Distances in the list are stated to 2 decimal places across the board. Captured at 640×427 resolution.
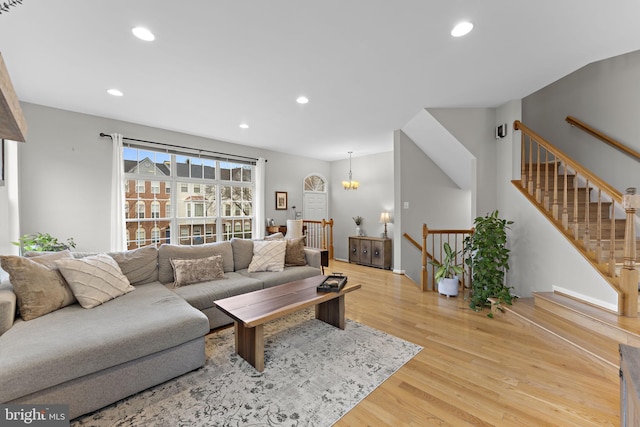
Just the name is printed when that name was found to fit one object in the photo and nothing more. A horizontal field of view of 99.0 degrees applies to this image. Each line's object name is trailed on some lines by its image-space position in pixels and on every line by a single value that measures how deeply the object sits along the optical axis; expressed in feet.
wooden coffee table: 6.66
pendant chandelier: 20.71
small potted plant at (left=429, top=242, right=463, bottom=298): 11.80
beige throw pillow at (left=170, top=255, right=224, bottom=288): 9.43
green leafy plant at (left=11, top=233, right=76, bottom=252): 9.97
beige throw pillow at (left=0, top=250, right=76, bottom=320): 6.36
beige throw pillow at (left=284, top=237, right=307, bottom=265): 12.30
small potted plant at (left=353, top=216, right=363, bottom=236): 21.39
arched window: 22.56
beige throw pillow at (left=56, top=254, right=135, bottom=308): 7.11
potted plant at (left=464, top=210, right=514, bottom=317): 10.47
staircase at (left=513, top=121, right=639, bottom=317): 7.64
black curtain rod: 13.18
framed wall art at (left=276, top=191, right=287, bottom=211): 20.51
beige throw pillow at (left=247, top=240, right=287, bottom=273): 11.32
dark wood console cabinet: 18.30
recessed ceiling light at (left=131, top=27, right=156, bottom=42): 6.96
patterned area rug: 5.31
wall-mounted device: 12.22
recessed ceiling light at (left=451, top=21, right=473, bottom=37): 6.88
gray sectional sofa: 4.81
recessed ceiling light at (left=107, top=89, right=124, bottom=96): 10.34
